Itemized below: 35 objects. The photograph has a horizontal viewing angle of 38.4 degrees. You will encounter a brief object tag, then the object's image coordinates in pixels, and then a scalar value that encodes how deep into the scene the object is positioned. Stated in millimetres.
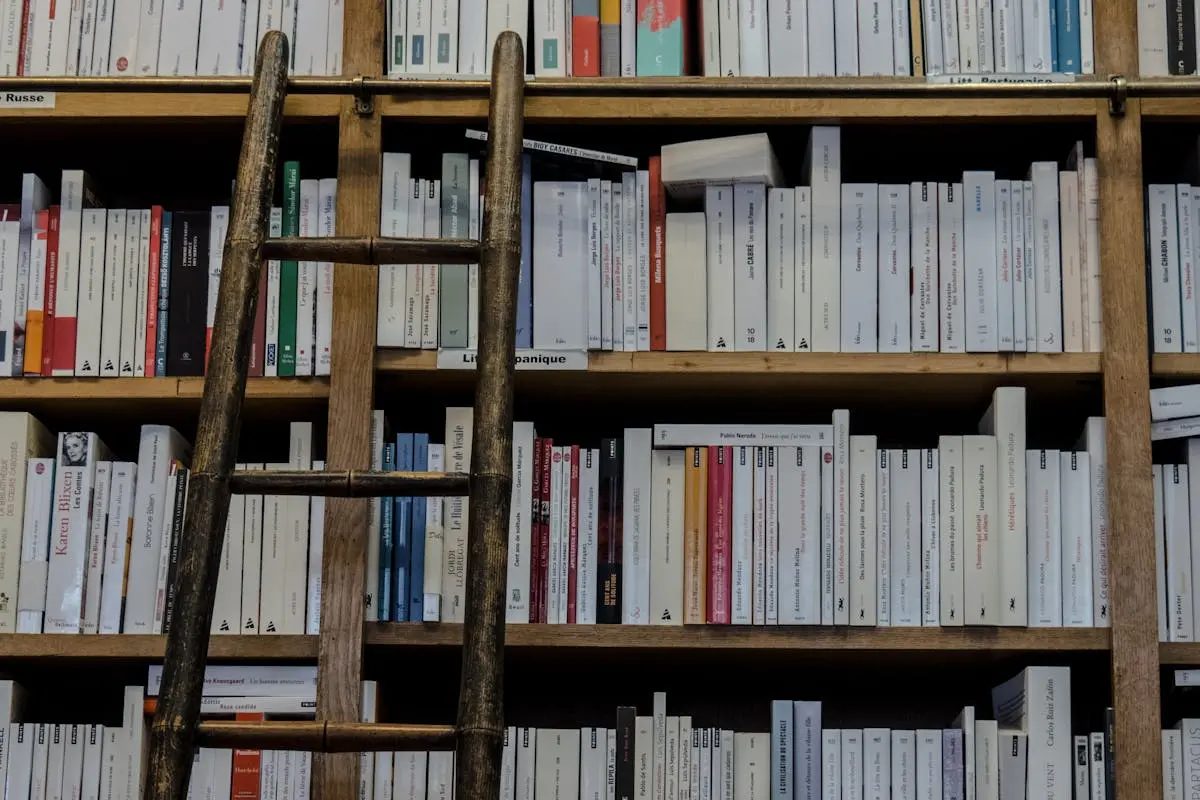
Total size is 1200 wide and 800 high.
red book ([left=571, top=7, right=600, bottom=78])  2350
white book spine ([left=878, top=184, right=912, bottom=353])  2254
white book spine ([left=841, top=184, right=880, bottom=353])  2256
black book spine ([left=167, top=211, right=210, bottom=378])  2279
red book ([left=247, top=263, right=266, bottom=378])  2250
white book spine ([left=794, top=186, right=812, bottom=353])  2266
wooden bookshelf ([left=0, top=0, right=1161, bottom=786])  2145
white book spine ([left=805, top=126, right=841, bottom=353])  2264
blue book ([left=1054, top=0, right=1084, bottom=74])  2324
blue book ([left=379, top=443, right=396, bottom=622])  2180
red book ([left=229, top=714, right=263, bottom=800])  2152
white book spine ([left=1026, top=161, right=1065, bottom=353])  2240
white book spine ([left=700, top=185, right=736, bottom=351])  2266
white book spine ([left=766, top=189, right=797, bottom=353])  2268
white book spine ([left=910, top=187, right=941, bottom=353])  2254
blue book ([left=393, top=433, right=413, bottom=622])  2184
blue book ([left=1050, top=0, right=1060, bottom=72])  2328
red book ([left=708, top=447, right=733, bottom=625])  2186
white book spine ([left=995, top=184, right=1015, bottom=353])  2238
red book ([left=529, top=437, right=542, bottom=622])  2203
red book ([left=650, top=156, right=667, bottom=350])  2270
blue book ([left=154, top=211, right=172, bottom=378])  2277
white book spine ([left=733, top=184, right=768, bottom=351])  2266
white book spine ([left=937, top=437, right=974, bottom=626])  2172
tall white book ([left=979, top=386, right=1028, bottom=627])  2160
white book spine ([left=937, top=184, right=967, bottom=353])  2252
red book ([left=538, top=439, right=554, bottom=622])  2201
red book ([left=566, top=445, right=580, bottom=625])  2199
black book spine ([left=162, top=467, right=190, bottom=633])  2191
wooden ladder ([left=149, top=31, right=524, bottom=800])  1763
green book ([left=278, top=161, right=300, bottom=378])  2250
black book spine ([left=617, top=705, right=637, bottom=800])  2164
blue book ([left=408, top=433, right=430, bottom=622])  2182
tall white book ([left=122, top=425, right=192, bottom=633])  2193
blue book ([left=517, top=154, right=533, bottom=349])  2271
